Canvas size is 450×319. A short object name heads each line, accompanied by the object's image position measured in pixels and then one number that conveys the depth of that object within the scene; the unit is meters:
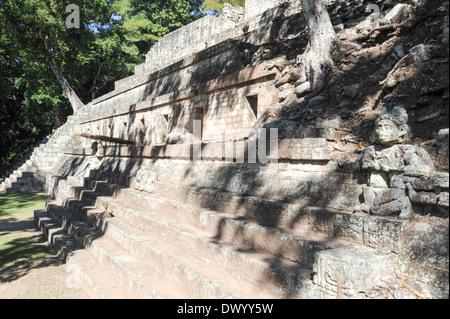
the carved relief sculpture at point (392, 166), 2.58
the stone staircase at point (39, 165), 15.03
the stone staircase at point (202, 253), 2.43
